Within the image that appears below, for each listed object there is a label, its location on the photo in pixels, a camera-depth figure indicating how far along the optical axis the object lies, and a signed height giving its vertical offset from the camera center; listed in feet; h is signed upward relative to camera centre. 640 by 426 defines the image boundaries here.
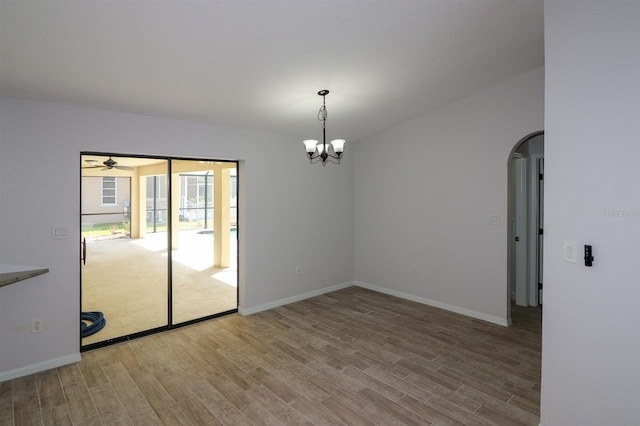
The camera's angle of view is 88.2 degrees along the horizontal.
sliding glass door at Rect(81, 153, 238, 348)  12.26 -1.11
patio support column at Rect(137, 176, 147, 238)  13.19 +0.18
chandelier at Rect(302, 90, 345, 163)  11.51 +2.38
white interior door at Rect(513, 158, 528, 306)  16.35 -0.77
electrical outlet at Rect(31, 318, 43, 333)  10.19 -3.47
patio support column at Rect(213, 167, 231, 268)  15.09 +0.30
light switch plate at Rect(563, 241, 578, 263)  6.71 -0.78
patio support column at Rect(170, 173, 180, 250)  13.65 +0.14
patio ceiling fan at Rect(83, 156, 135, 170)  11.71 +1.81
